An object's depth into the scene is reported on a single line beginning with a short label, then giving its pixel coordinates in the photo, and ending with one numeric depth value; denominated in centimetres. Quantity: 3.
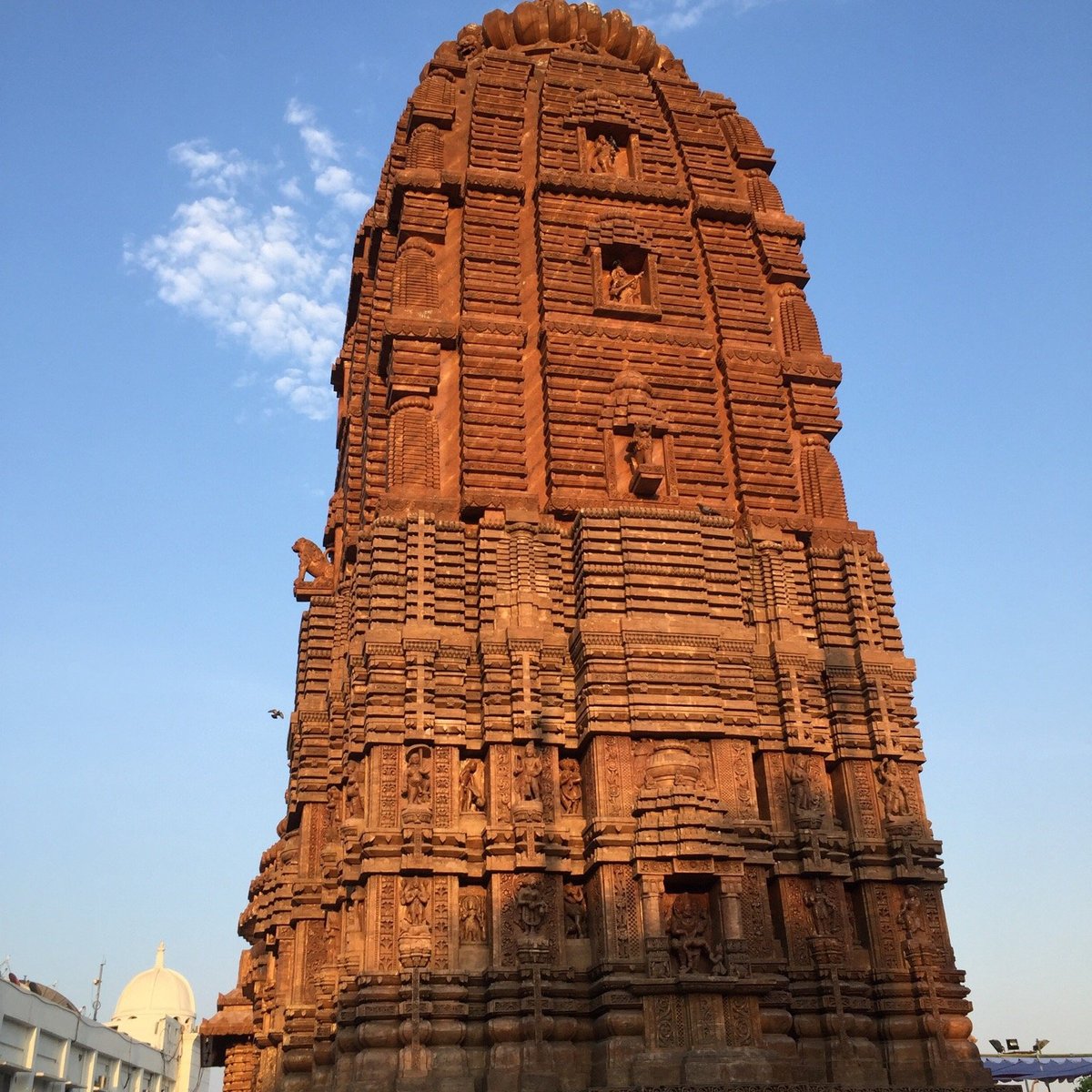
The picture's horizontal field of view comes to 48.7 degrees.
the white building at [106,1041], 3666
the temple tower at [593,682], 1544
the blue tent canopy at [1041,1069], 2867
